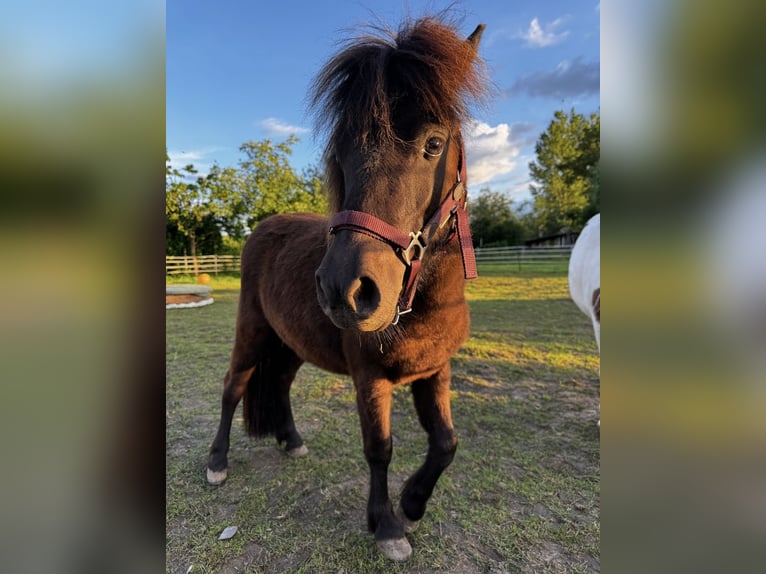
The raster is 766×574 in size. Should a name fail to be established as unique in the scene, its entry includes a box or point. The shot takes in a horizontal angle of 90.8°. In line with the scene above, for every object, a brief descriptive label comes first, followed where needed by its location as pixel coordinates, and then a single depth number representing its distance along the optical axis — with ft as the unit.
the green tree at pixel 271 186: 62.95
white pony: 11.02
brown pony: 3.87
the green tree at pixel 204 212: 49.49
